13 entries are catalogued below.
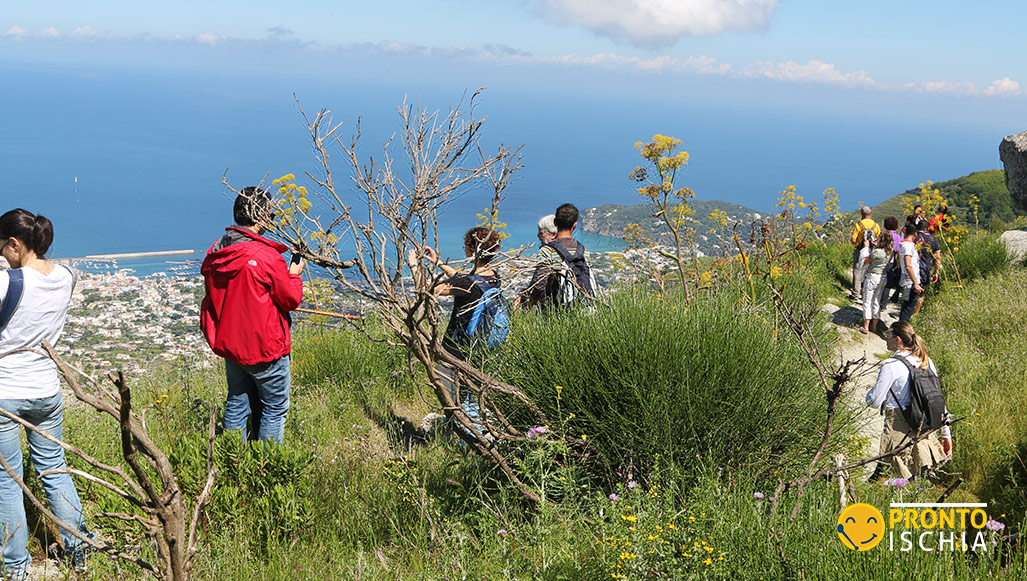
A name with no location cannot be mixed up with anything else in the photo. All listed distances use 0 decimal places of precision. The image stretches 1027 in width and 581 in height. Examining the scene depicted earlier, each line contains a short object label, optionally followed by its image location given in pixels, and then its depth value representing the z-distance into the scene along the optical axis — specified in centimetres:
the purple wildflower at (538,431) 348
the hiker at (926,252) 1058
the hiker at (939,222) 1137
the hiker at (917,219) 1016
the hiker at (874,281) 1004
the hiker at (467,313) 466
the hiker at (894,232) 1009
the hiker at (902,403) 495
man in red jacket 409
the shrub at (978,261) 1213
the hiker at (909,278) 974
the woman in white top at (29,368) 336
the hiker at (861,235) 1080
